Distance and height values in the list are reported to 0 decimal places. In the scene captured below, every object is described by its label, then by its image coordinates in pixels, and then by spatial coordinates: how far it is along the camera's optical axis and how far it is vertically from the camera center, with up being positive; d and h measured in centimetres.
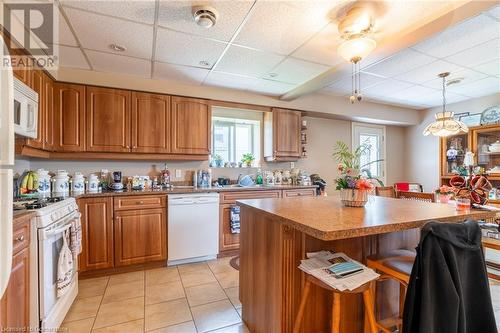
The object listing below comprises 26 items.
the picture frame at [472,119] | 420 +85
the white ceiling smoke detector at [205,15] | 183 +117
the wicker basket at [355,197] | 178 -22
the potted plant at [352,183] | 177 -12
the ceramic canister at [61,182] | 277 -17
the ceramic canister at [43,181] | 261 -15
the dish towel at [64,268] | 178 -76
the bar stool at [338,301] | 120 -69
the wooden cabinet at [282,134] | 399 +55
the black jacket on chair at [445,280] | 107 -52
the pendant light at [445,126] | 303 +52
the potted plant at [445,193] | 202 -23
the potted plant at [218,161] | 395 +10
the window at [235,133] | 406 +59
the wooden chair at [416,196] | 304 -39
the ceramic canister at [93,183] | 299 -19
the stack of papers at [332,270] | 118 -54
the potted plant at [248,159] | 414 +14
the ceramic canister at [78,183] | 286 -18
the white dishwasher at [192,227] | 302 -77
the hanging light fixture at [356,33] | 187 +113
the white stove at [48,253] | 158 -59
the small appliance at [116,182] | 310 -19
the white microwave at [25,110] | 190 +49
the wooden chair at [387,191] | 380 -38
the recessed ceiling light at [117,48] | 241 +121
